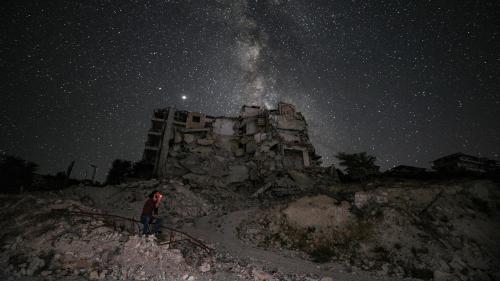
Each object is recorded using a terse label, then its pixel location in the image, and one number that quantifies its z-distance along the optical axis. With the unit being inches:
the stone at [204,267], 354.5
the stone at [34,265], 294.4
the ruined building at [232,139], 1240.2
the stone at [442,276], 421.4
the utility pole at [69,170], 1212.2
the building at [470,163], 1190.9
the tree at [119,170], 1315.9
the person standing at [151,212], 403.2
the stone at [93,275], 290.5
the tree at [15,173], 1210.6
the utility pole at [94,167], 1486.2
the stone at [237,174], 1198.3
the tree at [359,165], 973.7
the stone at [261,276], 343.4
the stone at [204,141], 1333.7
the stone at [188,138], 1328.9
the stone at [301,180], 1064.8
